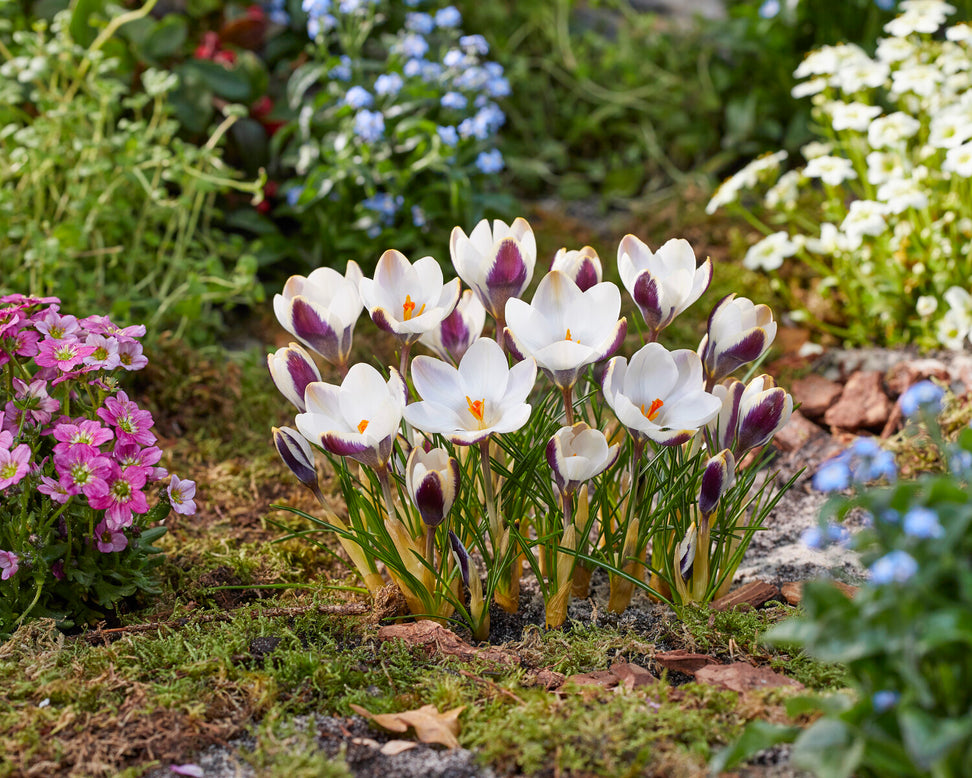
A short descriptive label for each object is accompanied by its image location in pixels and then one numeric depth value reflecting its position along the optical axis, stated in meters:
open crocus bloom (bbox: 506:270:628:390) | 1.00
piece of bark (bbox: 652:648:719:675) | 1.01
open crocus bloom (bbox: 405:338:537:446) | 1.00
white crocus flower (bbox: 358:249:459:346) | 1.03
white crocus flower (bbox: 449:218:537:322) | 1.02
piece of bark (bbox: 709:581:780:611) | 1.07
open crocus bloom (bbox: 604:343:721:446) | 0.99
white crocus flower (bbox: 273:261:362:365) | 1.02
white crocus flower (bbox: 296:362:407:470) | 0.98
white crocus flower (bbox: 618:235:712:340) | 1.02
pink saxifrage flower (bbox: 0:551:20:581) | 1.03
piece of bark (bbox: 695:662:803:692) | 0.99
